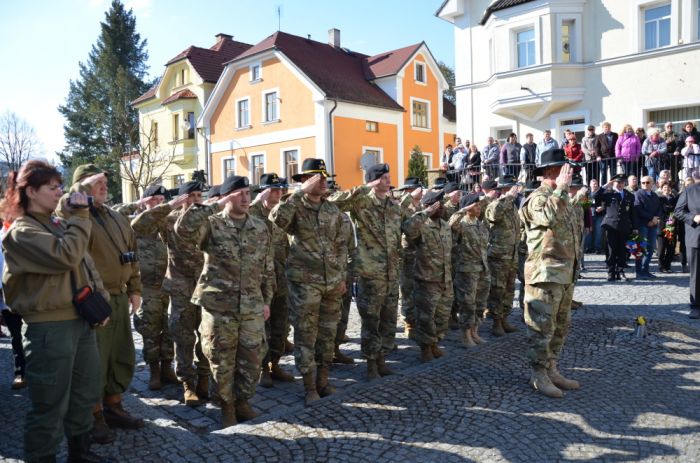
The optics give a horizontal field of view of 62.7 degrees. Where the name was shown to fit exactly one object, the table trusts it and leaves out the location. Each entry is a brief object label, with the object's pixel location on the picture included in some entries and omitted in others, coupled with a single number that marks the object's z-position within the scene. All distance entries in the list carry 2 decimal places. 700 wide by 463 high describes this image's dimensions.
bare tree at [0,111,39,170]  48.59
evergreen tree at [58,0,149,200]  46.31
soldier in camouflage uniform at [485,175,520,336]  7.80
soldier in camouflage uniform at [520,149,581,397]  5.34
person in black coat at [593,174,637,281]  11.38
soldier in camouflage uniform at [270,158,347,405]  5.34
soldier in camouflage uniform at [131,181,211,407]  5.43
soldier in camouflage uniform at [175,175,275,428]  4.72
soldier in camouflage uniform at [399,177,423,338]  7.64
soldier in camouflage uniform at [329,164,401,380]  5.98
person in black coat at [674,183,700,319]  8.04
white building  17.44
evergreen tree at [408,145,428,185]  27.39
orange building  29.02
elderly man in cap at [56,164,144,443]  4.68
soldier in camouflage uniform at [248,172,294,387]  6.06
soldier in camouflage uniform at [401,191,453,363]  6.43
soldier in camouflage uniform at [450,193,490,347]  7.12
